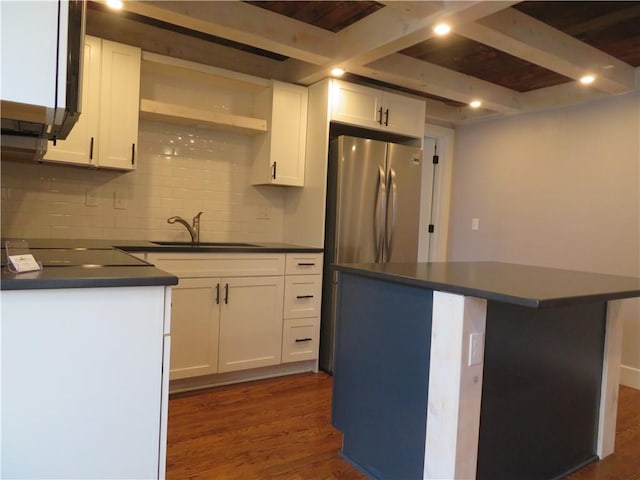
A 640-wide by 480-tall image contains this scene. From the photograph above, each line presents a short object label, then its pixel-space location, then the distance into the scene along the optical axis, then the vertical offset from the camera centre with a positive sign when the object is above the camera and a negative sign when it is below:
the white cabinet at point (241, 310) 2.76 -0.61
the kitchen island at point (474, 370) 1.55 -0.57
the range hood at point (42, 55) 1.15 +0.41
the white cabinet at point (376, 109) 3.31 +0.92
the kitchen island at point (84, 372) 1.19 -0.46
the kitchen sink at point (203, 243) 3.19 -0.20
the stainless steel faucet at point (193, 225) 3.22 -0.07
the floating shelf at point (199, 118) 2.95 +0.69
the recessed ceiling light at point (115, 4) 2.24 +1.06
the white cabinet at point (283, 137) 3.36 +0.65
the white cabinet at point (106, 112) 2.68 +0.62
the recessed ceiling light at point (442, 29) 2.33 +1.08
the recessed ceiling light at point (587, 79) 3.08 +1.12
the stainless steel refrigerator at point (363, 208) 3.27 +0.14
